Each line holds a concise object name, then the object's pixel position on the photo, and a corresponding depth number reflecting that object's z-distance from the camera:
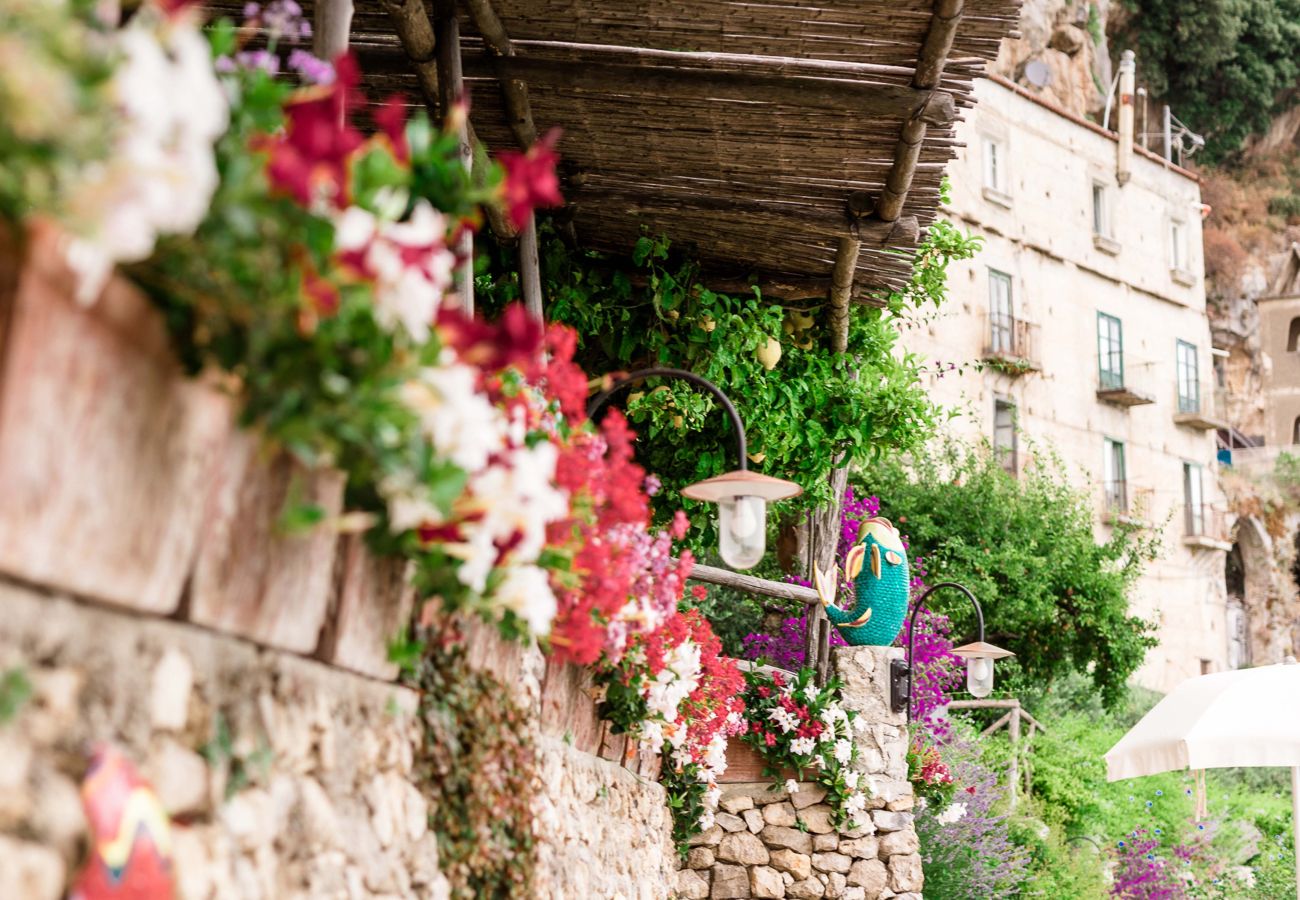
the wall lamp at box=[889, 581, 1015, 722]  9.34
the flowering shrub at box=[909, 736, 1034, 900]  10.27
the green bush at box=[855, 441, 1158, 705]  17.59
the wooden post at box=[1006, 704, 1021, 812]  13.78
